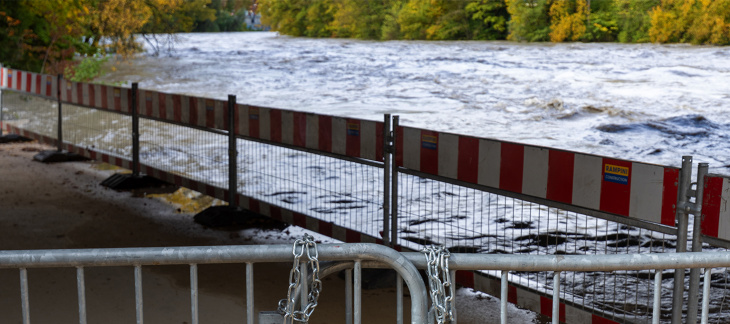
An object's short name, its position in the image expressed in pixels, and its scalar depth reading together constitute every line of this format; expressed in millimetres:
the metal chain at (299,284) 2672
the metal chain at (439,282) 2598
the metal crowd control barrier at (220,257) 2691
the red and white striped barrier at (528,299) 4934
